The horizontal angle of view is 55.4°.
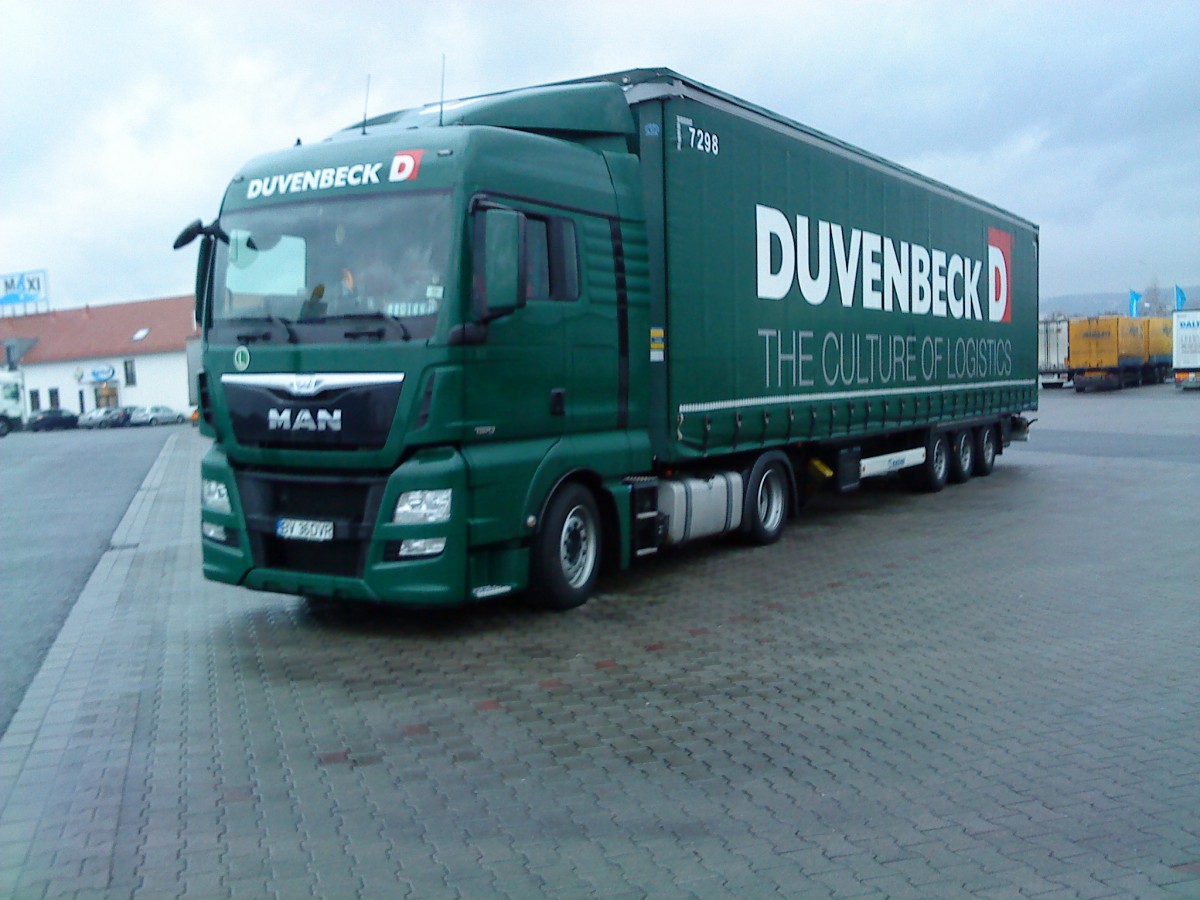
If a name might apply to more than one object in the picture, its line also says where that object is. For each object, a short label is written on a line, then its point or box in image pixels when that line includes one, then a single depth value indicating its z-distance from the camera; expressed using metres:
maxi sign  90.62
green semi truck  7.39
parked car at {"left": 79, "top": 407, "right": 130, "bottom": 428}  62.16
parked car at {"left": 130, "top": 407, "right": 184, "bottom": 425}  62.00
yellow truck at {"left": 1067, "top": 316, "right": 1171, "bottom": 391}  52.78
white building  71.81
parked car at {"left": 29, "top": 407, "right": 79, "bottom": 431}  61.80
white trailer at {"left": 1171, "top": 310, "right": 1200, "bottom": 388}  49.38
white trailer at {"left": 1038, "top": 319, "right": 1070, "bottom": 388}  54.99
